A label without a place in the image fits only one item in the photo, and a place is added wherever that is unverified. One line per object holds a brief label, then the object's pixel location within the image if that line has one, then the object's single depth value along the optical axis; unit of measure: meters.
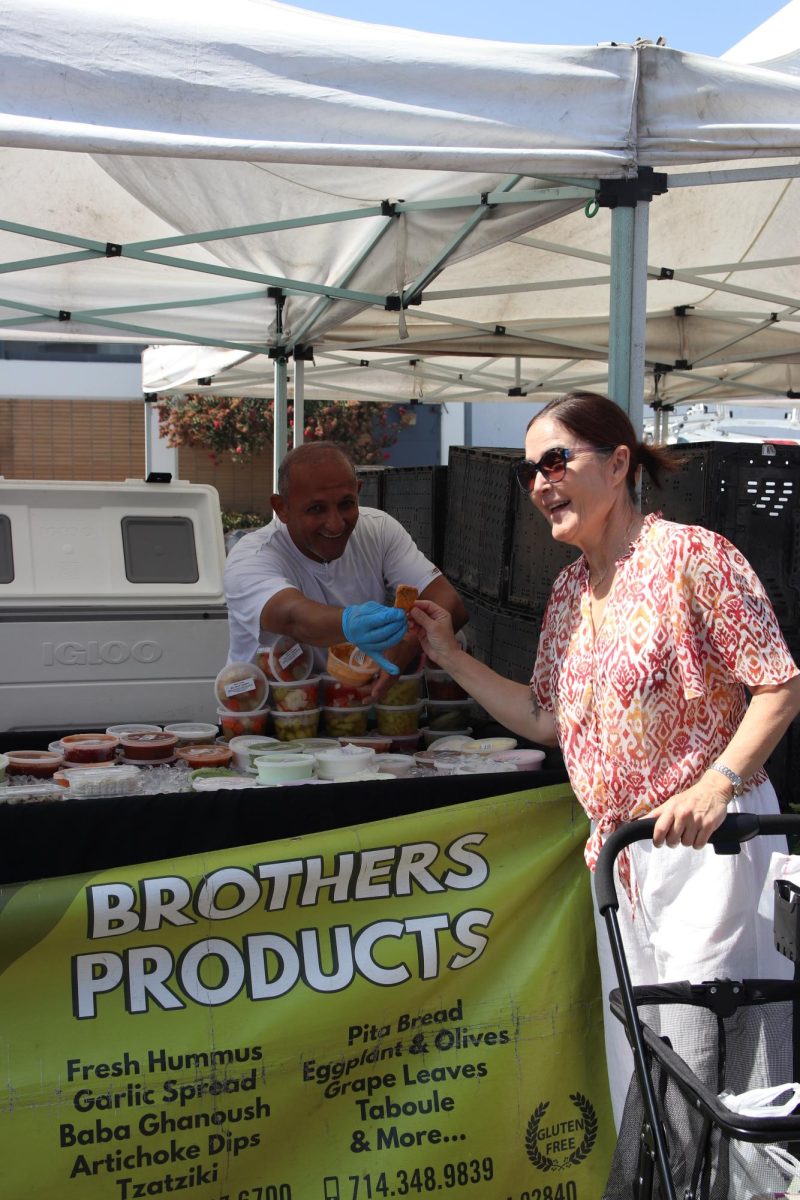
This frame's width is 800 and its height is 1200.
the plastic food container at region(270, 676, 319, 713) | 3.56
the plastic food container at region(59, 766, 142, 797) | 2.93
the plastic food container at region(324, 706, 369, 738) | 3.62
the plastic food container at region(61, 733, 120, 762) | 3.33
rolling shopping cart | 1.77
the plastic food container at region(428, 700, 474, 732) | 3.74
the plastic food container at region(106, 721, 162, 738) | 3.60
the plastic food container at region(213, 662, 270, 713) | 3.56
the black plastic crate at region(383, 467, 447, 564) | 6.39
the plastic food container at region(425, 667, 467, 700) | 3.78
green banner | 2.58
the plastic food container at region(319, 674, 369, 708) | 3.58
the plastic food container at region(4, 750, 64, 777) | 3.24
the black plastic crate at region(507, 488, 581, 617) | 4.71
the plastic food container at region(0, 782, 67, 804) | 2.83
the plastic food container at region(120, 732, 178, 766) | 3.40
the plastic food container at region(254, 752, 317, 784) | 3.02
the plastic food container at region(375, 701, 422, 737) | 3.62
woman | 2.39
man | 3.64
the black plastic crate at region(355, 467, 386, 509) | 7.41
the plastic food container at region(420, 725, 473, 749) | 3.69
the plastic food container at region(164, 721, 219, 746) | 3.59
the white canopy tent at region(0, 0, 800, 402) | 2.55
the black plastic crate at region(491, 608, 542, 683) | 4.82
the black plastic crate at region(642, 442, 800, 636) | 3.98
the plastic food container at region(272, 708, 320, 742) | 3.55
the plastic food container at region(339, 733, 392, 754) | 3.48
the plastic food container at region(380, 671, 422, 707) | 3.60
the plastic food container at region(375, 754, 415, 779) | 3.23
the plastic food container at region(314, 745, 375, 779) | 3.11
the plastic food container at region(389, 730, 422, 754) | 3.62
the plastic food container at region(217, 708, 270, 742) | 3.58
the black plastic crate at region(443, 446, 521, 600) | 5.14
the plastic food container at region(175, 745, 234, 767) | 3.32
